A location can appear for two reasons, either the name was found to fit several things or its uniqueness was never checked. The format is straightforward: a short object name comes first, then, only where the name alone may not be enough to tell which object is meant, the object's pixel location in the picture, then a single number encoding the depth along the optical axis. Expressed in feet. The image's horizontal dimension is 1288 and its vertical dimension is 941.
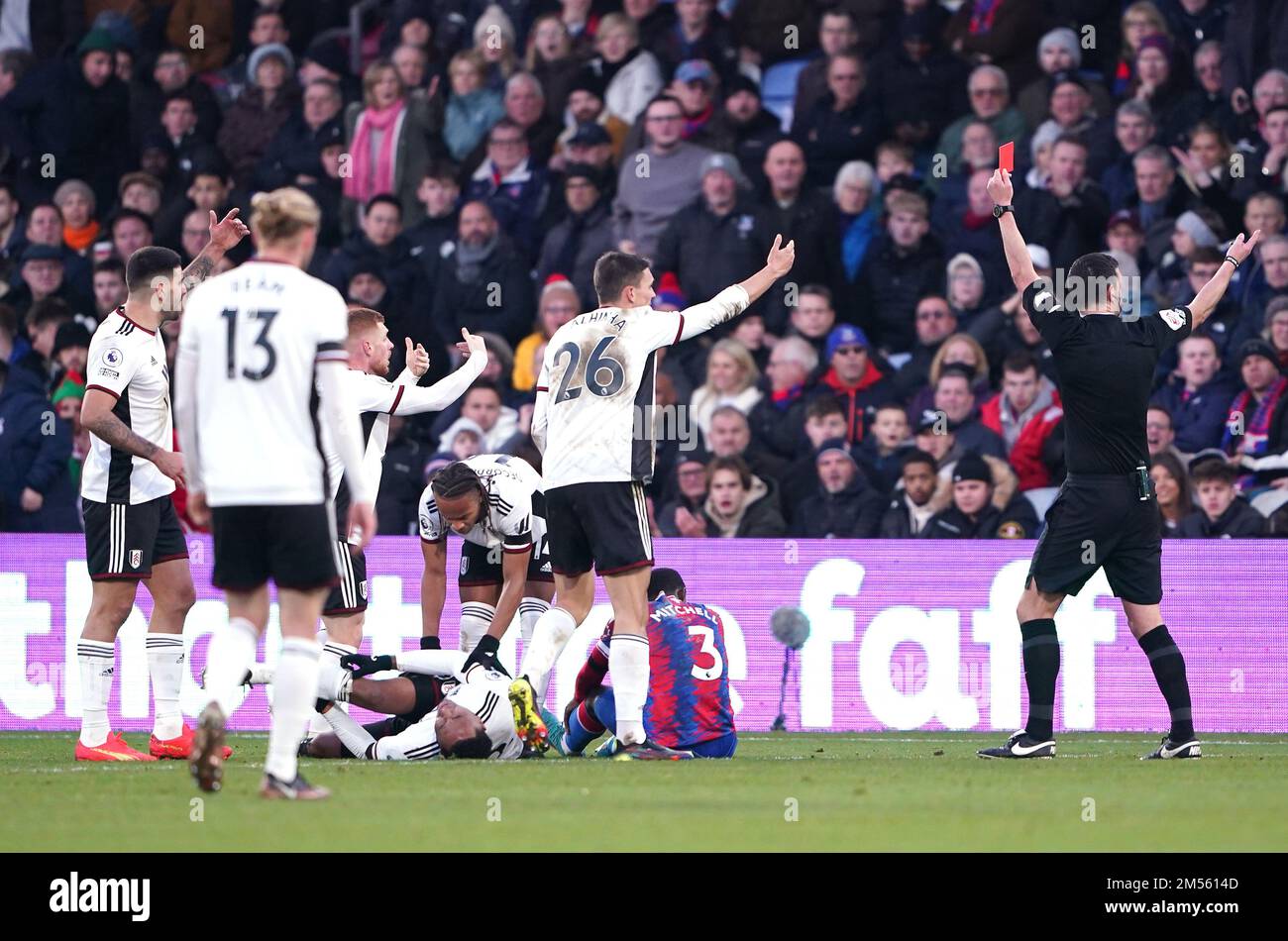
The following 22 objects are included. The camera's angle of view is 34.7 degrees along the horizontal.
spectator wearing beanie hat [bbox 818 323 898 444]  49.21
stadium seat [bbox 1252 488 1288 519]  44.96
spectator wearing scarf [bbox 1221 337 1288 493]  45.83
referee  32.99
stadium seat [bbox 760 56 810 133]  59.31
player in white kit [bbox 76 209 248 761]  34.04
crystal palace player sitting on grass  34.04
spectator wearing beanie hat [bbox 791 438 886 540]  46.42
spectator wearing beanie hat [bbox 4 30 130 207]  59.88
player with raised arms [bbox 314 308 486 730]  35.96
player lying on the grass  33.32
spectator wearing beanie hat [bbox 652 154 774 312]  51.90
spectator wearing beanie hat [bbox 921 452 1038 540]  45.01
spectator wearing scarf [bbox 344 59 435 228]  57.67
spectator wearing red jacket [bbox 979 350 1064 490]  46.83
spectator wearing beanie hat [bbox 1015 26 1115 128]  53.47
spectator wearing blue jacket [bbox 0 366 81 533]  50.57
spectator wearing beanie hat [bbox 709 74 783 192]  54.95
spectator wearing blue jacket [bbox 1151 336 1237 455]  46.55
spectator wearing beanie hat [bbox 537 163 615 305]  54.13
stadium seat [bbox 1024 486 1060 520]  46.44
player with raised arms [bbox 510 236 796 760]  32.83
